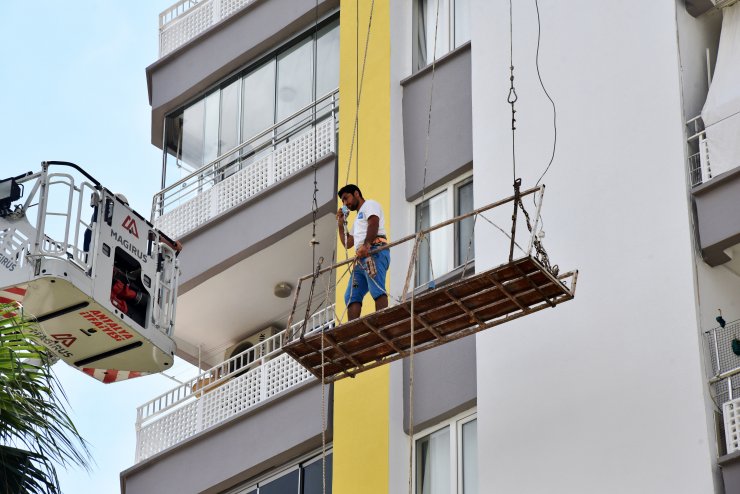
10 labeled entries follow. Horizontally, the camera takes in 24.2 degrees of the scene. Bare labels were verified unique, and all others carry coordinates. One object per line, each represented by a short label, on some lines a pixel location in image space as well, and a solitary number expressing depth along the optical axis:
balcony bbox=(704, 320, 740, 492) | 20.03
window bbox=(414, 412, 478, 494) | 23.30
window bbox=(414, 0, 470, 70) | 27.14
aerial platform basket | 20.69
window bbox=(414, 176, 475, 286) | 25.22
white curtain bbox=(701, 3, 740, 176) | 22.52
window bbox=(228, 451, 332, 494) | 25.88
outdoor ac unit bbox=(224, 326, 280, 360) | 31.80
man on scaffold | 21.41
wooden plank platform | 19.98
